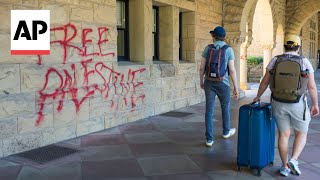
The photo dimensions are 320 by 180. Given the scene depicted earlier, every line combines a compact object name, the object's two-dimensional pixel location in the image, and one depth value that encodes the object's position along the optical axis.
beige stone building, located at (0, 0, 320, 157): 5.23
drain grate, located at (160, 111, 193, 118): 8.38
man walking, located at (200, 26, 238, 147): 5.50
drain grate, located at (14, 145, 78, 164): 4.95
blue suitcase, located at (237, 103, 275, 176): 4.23
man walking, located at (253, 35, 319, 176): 4.08
